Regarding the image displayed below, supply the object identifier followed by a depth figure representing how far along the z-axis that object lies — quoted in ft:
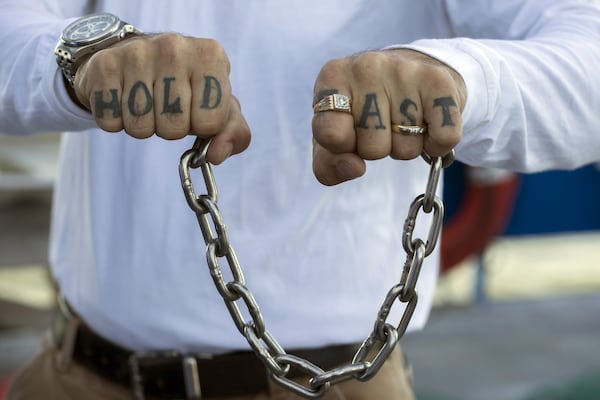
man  3.60
